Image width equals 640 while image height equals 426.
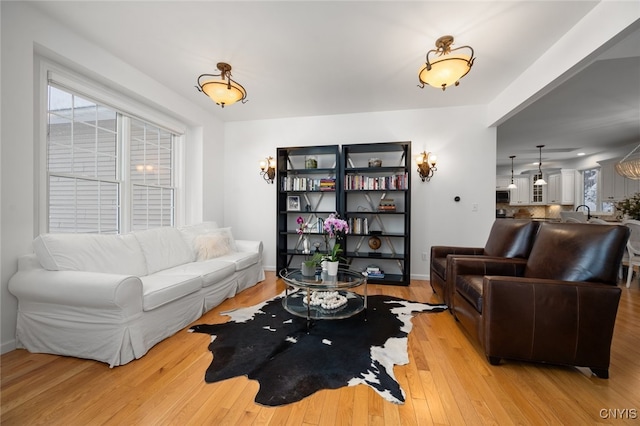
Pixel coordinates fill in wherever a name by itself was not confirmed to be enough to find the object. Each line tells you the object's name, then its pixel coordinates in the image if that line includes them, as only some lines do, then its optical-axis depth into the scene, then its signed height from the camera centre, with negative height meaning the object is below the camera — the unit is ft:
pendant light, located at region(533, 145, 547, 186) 23.02 +3.76
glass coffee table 7.42 -3.05
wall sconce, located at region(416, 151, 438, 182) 12.53 +2.42
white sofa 5.77 -2.30
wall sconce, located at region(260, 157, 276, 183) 14.21 +2.35
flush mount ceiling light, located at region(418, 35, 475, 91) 6.87 +4.09
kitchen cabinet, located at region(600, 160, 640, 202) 18.49 +2.19
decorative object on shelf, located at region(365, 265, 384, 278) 12.38 -3.12
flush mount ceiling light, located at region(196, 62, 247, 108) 8.27 +4.04
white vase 8.44 -1.98
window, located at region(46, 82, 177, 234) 7.86 +1.47
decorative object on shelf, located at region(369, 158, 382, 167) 12.67 +2.45
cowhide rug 5.15 -3.60
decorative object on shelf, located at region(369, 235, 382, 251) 12.88 -1.70
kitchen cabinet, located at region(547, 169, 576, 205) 24.00 +2.47
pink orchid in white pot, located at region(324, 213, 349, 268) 8.37 -0.58
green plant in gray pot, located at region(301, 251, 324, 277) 8.38 -1.98
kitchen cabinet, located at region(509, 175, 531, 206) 27.55 +2.14
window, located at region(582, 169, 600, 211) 21.91 +2.27
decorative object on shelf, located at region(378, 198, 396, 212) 12.50 +0.27
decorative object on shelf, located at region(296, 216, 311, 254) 12.97 -1.73
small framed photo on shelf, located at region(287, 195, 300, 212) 13.71 +0.37
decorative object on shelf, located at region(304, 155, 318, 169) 13.52 +2.52
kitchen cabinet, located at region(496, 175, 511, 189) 28.76 +3.57
